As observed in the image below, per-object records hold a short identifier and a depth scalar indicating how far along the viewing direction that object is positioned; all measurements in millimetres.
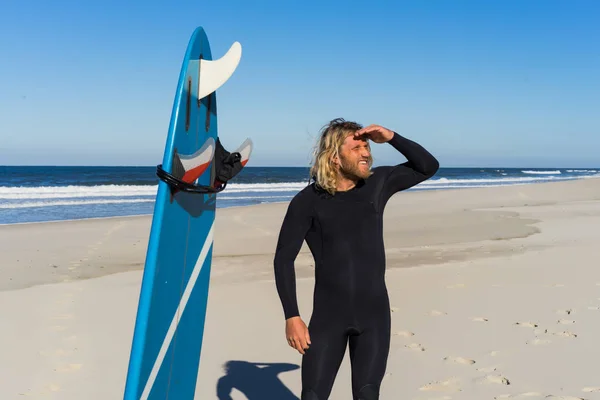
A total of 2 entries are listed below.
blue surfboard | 1986
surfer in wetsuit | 2467
